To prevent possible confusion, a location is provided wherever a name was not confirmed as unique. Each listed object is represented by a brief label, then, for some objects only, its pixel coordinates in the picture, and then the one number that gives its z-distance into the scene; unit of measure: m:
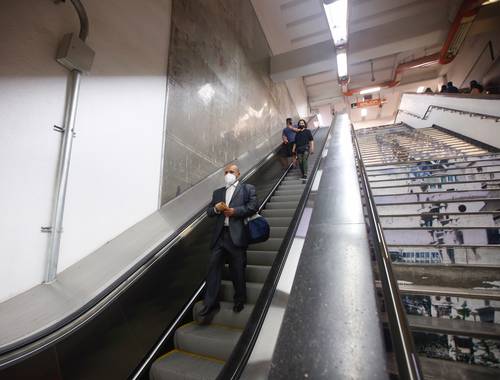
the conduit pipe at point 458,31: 5.88
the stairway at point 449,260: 1.24
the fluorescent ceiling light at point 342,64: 7.14
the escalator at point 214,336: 1.75
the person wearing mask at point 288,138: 5.98
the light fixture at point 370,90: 10.86
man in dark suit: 2.15
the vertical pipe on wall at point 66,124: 1.78
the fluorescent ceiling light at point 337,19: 5.16
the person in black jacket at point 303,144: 5.32
